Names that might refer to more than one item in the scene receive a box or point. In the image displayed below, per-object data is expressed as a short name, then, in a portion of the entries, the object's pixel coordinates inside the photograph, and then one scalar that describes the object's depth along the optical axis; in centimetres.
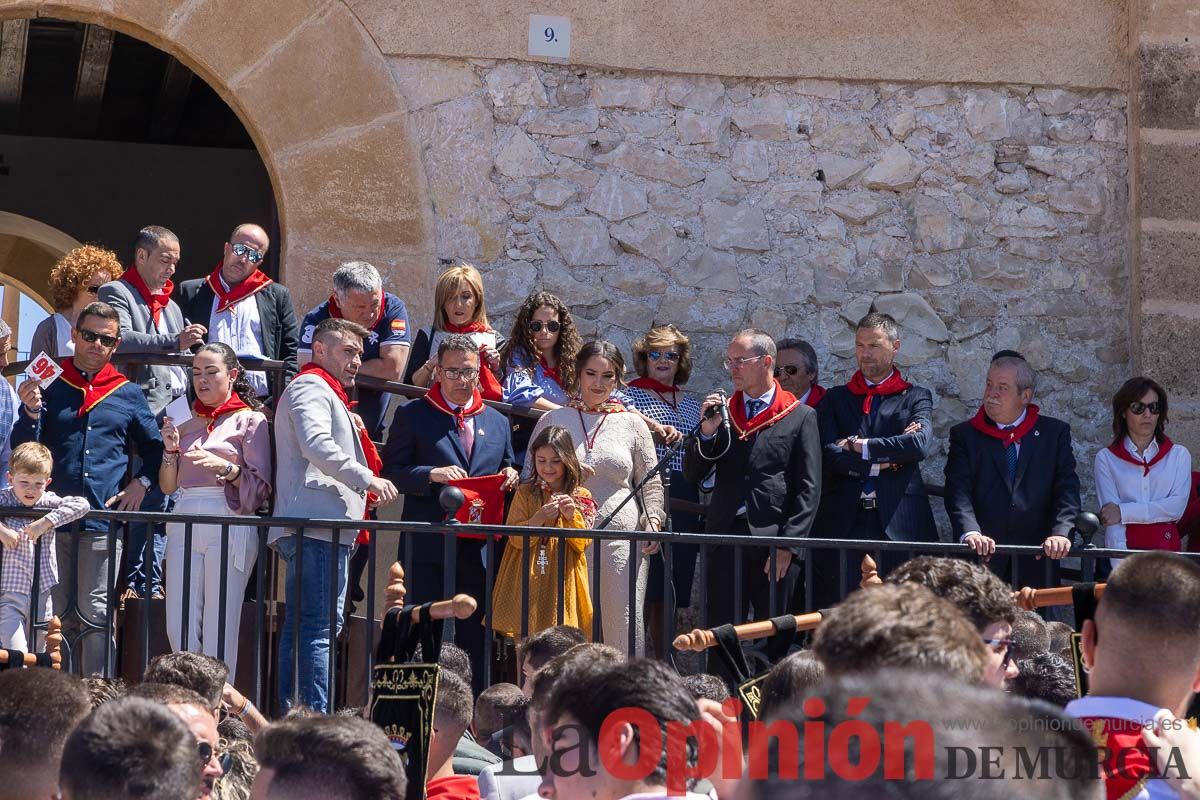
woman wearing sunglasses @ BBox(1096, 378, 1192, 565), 1449
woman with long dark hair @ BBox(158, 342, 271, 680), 1177
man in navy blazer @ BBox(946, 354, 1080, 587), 1414
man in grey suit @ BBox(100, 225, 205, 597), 1401
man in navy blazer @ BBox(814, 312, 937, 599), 1390
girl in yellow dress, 1202
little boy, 1092
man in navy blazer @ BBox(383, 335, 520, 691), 1255
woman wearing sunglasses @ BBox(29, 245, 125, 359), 1459
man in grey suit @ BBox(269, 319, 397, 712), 1116
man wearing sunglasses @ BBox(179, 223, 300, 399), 1420
